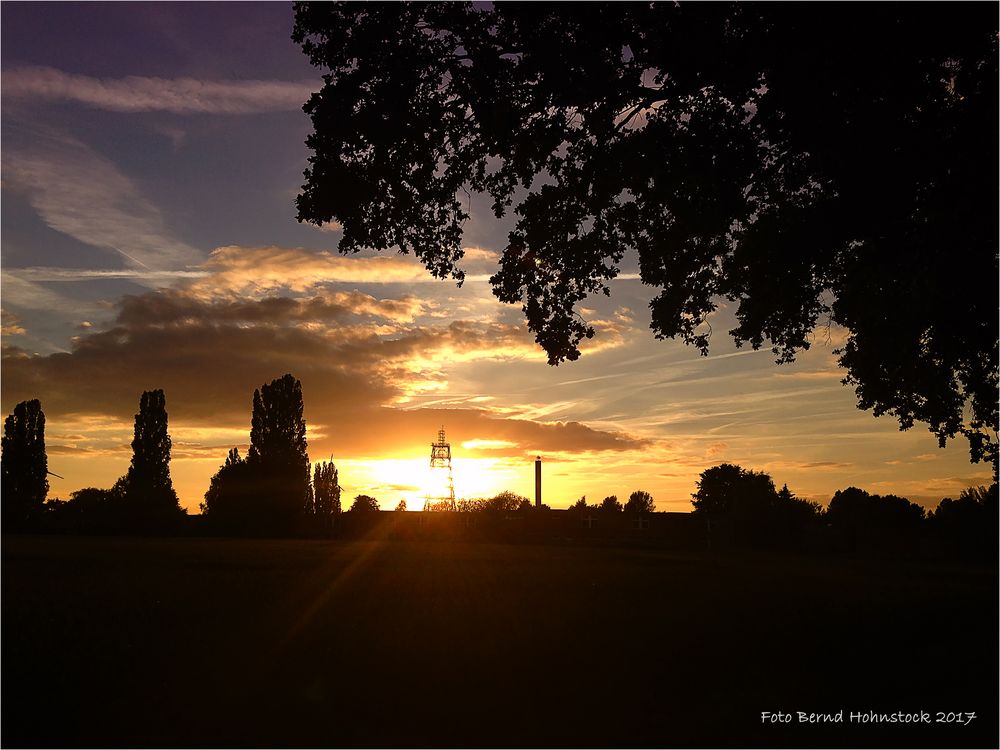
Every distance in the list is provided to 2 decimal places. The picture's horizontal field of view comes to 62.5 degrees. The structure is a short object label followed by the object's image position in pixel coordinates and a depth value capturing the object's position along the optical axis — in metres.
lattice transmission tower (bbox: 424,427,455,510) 108.56
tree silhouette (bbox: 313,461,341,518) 114.50
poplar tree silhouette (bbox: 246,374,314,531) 82.56
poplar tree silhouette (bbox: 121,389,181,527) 85.12
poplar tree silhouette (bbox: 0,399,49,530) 80.38
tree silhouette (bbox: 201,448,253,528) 83.12
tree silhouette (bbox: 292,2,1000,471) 14.89
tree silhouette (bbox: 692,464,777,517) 147.38
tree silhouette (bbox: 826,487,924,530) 96.50
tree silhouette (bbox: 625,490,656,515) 189.62
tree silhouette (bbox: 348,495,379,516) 147.82
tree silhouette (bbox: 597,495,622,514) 168.19
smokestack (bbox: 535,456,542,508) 133.25
